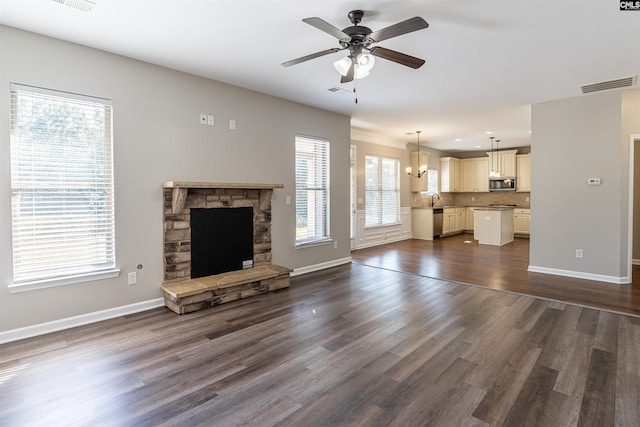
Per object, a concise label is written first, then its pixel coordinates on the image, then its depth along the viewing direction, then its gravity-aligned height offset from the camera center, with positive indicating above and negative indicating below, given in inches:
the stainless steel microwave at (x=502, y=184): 388.5 +25.4
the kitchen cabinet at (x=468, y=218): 433.7 -17.2
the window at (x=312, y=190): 213.9 +11.1
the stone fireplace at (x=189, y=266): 146.1 -27.8
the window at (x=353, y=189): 300.5 +15.6
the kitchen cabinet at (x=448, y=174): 424.2 +40.6
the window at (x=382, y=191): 322.0 +15.4
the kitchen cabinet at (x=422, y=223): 367.9 -20.3
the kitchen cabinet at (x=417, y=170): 369.7 +39.1
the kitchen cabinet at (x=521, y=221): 379.2 -19.0
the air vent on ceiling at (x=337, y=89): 178.4 +64.5
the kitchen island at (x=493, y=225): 328.8 -20.8
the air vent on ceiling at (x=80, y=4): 99.1 +62.8
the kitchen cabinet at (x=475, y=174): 416.8 +40.1
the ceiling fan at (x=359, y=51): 95.0 +49.6
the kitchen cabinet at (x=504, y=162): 386.3 +51.7
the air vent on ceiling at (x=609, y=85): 163.1 +62.1
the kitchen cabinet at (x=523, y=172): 377.7 +38.0
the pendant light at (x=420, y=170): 360.7 +39.4
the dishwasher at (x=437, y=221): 370.6 -18.2
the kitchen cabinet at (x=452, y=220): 395.3 -19.1
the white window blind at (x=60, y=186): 117.3 +8.5
